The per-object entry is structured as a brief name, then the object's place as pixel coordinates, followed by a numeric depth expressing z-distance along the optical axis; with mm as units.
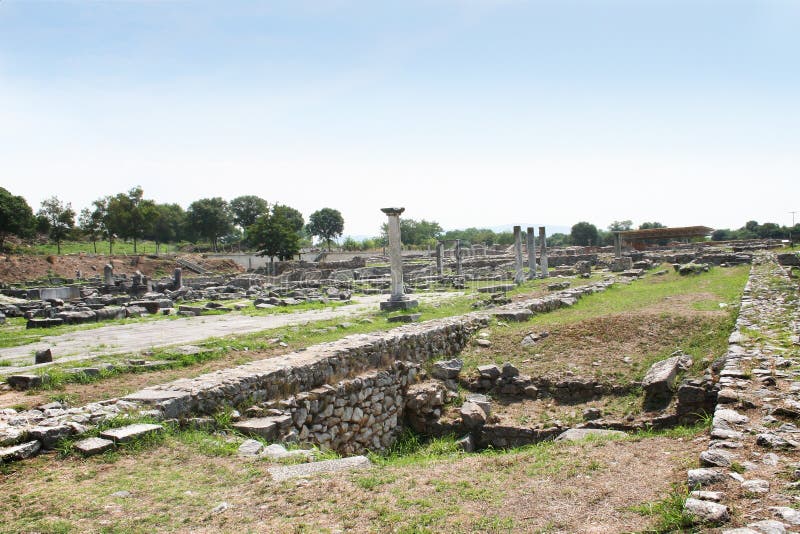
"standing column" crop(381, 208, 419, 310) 19103
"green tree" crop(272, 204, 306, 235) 98188
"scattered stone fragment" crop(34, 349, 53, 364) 10461
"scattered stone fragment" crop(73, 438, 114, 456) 5652
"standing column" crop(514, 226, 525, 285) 30811
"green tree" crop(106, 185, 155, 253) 65625
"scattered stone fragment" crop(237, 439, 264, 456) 6141
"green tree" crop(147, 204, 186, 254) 92088
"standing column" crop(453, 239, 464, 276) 37388
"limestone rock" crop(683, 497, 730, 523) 3457
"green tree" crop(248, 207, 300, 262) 58594
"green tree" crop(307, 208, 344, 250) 98438
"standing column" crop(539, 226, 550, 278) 35762
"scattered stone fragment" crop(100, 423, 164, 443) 5965
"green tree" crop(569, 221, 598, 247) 94125
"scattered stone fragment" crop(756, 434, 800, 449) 4578
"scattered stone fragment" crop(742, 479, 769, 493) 3830
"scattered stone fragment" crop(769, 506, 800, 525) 3350
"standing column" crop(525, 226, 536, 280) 35091
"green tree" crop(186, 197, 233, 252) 82688
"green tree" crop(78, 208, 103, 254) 67375
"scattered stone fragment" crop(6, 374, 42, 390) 8009
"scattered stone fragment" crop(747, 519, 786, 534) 3246
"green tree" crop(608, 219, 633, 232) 132925
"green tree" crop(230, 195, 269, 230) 100375
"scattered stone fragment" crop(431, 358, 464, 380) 11125
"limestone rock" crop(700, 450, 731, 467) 4406
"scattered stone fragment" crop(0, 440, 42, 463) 5383
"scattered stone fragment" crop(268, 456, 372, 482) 5241
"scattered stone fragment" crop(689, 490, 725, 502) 3752
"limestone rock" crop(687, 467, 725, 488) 4078
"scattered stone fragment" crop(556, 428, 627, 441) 7151
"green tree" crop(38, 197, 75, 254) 63906
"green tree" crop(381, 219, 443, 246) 109750
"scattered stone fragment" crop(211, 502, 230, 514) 4404
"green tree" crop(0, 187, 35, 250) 59125
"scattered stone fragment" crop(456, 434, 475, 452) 8703
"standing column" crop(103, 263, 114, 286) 36612
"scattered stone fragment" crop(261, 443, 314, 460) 6053
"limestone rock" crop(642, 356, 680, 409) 8453
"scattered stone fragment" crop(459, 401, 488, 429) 9135
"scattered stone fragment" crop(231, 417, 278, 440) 7145
